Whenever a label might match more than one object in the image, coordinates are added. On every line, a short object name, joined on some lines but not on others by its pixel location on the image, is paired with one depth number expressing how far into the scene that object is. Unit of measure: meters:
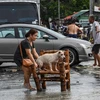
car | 16.86
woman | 10.77
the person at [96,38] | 16.34
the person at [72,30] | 21.47
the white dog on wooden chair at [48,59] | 11.10
